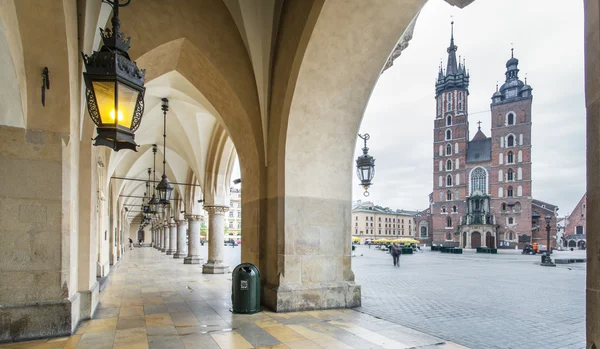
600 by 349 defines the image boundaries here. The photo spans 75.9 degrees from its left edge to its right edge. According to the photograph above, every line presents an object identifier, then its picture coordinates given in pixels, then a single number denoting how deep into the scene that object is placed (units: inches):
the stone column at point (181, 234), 1007.5
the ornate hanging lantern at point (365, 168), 404.8
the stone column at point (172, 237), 1166.0
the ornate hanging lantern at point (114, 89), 158.4
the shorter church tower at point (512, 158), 2320.4
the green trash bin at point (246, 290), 281.0
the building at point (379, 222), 3956.7
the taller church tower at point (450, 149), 2664.9
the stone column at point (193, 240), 765.3
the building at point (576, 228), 2610.7
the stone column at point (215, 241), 573.0
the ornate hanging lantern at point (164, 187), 527.0
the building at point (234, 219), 3134.8
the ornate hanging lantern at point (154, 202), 611.3
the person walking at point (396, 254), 861.3
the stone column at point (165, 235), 1348.4
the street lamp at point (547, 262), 930.1
